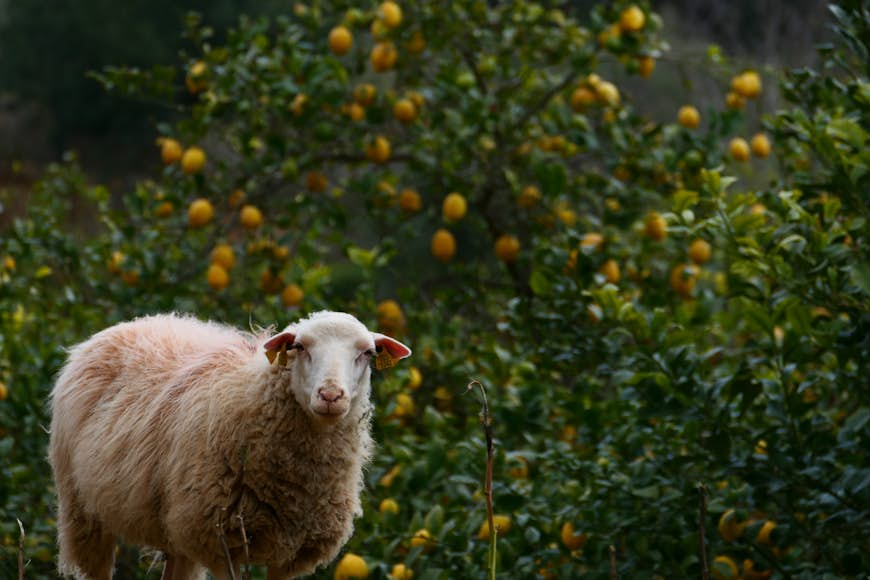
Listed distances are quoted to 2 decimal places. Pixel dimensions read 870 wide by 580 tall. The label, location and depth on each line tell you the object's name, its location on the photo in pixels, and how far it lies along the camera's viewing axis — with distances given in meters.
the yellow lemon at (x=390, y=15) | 11.56
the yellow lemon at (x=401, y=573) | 7.89
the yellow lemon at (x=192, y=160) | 11.11
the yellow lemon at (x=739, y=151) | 11.83
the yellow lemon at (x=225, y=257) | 10.77
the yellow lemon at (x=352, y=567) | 7.74
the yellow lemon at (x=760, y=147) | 11.96
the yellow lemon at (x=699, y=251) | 11.20
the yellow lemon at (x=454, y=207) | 11.34
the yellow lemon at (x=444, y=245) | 11.57
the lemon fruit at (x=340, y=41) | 11.84
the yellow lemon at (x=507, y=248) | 12.06
